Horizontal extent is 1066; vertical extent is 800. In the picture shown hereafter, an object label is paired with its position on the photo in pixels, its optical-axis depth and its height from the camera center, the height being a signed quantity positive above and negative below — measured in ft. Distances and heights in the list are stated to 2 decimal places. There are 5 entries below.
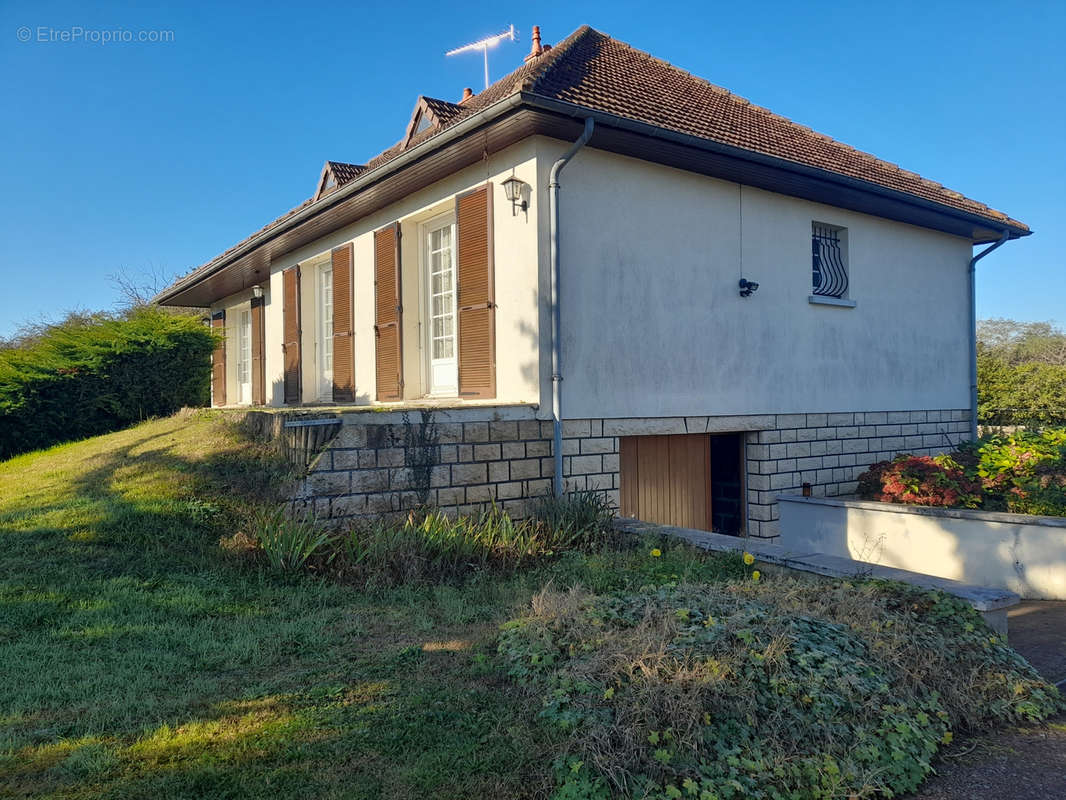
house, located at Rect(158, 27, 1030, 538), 22.84 +4.02
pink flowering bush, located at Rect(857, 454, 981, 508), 26.55 -3.02
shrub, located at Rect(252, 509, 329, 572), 17.04 -3.05
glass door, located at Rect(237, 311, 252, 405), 50.75 +3.30
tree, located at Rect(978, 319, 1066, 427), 54.29 +0.53
